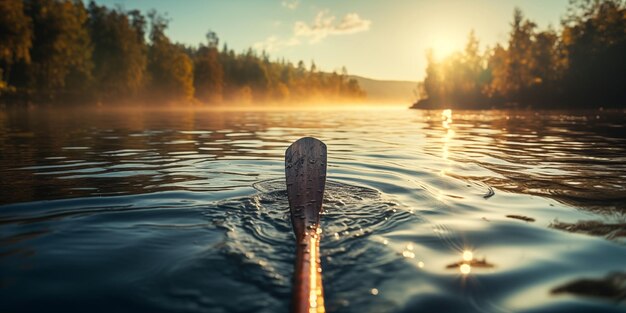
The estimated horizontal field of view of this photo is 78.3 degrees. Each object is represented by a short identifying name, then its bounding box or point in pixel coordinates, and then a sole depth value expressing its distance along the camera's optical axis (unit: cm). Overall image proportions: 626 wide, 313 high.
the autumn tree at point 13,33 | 3731
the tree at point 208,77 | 8212
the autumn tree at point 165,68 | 7056
